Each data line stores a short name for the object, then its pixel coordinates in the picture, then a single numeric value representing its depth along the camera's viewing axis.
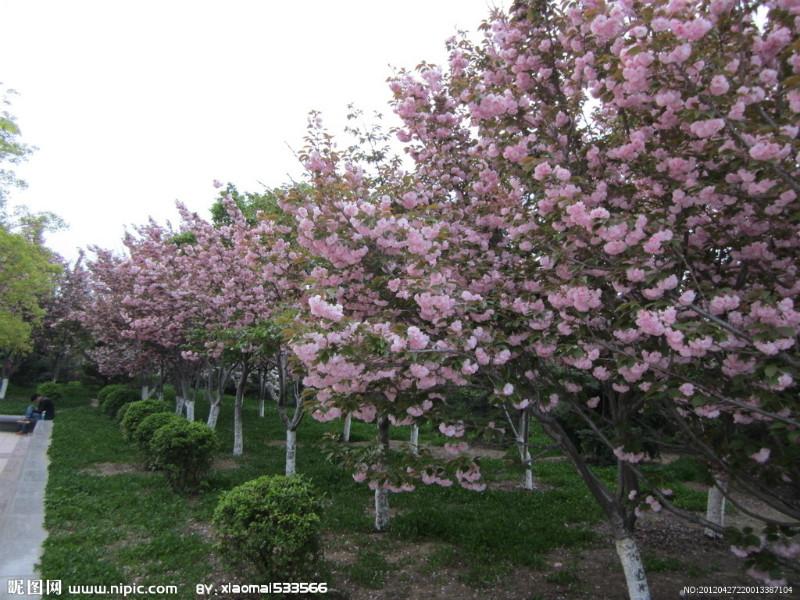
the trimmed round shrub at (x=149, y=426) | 9.94
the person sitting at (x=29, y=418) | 14.91
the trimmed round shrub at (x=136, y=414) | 11.65
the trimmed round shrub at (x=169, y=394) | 23.09
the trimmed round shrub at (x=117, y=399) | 17.89
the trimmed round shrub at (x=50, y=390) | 21.61
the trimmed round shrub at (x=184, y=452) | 8.35
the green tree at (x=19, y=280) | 14.84
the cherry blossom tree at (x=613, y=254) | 3.28
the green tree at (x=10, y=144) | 14.50
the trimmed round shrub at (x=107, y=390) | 19.91
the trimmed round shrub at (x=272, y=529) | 4.66
